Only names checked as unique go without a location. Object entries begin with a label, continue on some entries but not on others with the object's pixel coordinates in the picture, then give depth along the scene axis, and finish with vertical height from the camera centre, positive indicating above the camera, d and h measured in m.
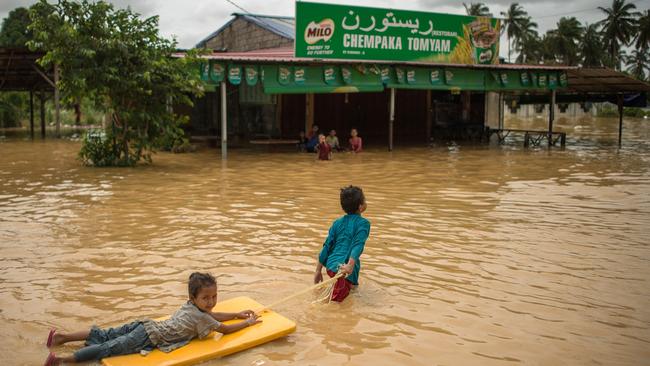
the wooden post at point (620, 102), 23.92 +1.21
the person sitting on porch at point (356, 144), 19.30 -0.42
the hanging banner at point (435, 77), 20.56 +1.83
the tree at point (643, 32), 57.09 +9.54
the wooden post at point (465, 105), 26.98 +1.18
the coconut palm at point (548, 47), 65.62 +9.14
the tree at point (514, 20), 68.44 +12.60
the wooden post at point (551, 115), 22.41 +0.62
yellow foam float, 3.84 -1.44
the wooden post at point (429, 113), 25.71 +0.77
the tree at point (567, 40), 65.00 +9.85
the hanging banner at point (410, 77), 20.04 +1.78
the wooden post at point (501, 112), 27.78 +0.91
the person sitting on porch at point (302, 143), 19.52 -0.42
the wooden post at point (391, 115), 19.72 +0.51
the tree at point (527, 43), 66.94 +9.90
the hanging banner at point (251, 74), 17.15 +1.57
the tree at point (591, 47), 63.66 +8.89
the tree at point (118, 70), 13.59 +1.38
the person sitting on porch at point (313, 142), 19.16 -0.36
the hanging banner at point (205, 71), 16.44 +1.58
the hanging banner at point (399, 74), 19.84 +1.85
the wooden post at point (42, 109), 27.20 +0.85
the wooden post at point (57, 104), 22.51 +0.90
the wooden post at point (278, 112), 22.34 +0.64
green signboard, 18.02 +3.06
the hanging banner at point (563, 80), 22.84 +1.95
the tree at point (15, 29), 40.91 +6.90
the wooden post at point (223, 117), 16.80 +0.35
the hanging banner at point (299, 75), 18.00 +1.63
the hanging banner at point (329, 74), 18.52 +1.71
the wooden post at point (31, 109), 27.45 +0.91
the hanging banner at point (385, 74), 19.58 +1.82
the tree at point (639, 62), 70.00 +8.38
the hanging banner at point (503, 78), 21.82 +1.91
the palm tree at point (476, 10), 67.50 +13.54
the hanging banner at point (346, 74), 18.82 +1.75
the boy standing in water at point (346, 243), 5.13 -0.95
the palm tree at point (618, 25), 59.72 +10.60
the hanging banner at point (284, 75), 17.75 +1.61
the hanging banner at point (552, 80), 22.69 +1.93
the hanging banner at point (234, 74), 16.83 +1.54
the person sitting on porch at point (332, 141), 19.19 -0.33
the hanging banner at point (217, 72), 16.59 +1.57
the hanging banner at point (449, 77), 20.83 +1.86
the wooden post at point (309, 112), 22.47 +0.67
